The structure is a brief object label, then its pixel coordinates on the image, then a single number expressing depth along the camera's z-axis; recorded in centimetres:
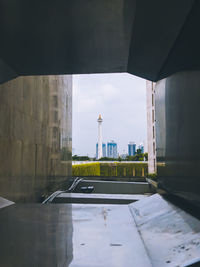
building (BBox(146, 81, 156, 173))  1866
